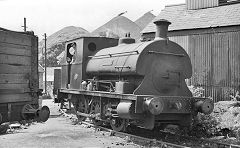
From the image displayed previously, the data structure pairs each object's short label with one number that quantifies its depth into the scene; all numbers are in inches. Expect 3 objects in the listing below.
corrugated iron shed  554.3
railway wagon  295.6
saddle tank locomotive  350.6
